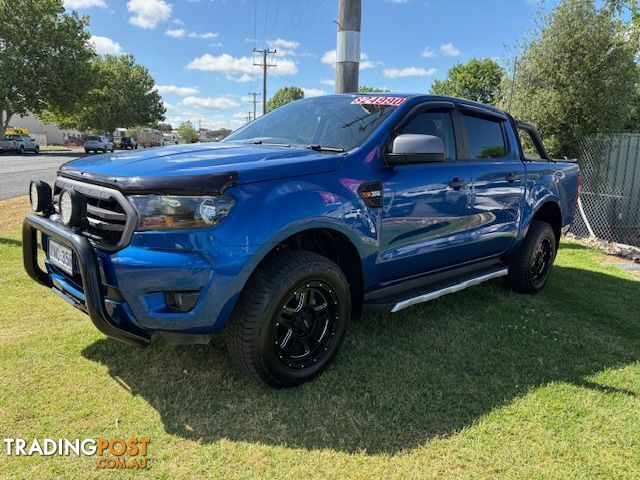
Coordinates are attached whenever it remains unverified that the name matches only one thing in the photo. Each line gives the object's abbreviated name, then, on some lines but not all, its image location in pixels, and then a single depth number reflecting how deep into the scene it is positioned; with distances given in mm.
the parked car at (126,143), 54238
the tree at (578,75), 8938
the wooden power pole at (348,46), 6992
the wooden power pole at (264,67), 52812
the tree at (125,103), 59125
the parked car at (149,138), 73669
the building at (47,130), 78188
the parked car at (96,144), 40334
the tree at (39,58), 35281
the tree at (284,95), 98100
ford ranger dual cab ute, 2512
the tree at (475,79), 49812
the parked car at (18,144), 32688
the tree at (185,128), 103694
